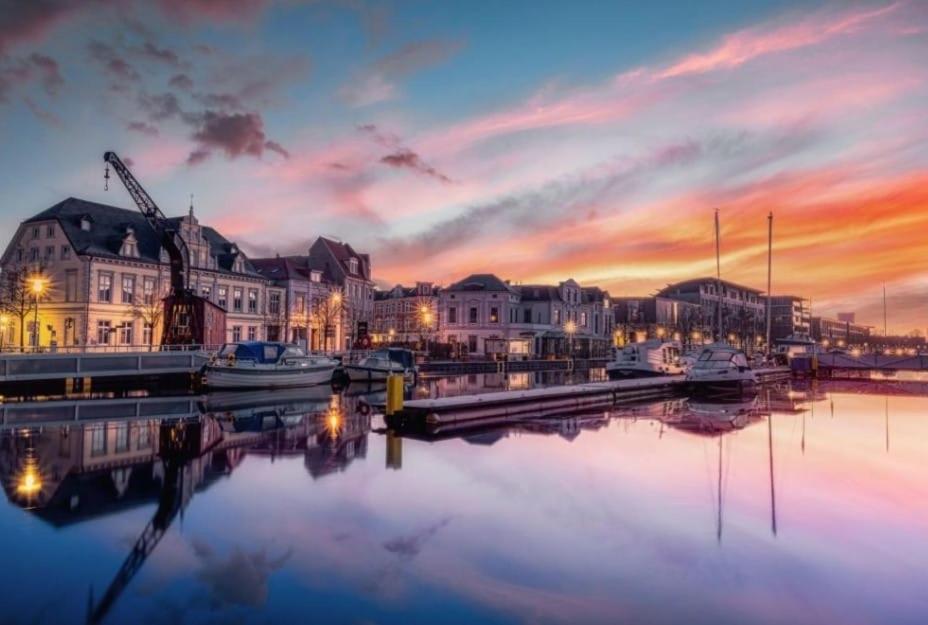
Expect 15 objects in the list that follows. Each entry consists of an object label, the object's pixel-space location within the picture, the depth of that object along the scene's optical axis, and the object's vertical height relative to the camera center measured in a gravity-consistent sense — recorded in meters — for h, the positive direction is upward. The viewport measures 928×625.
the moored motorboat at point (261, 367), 35.75 -1.62
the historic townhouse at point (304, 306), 69.12 +3.88
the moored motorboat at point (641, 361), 51.16 -1.62
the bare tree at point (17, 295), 49.75 +3.55
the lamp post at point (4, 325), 54.09 +1.17
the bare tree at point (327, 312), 71.56 +3.23
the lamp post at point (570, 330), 89.12 +1.68
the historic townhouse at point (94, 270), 51.34 +5.88
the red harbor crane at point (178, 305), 43.81 +2.46
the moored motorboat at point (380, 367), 45.88 -1.95
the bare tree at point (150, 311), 53.31 +2.40
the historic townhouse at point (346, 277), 77.00 +8.01
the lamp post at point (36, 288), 41.25 +3.50
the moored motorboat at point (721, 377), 41.25 -2.29
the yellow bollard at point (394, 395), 22.02 -1.93
